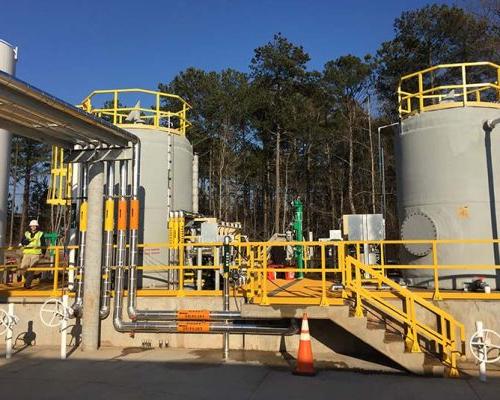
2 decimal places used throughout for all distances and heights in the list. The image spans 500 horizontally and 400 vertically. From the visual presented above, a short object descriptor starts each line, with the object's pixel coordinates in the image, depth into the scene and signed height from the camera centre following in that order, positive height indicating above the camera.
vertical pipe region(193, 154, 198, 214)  16.36 +2.10
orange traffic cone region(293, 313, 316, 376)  8.38 -2.00
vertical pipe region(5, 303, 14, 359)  9.88 -1.85
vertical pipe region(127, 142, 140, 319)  10.76 +0.20
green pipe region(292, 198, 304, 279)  16.19 +0.52
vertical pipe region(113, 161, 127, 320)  10.71 -0.05
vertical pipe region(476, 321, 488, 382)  8.02 -1.91
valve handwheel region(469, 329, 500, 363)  8.03 -1.76
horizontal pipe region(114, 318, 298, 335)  10.09 -1.78
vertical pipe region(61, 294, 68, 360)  9.66 -1.73
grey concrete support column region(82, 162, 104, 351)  10.47 -0.35
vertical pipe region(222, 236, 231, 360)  10.02 -0.68
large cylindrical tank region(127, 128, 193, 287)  14.12 +1.64
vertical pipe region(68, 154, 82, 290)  11.59 +0.42
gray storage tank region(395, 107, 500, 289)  11.46 +1.23
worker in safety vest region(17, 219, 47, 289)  13.12 -0.12
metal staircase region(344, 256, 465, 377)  8.70 -1.62
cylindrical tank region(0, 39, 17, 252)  14.33 +2.59
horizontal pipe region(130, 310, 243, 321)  10.09 -1.51
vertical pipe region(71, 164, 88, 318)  10.87 -0.36
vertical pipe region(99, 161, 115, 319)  10.91 -0.30
